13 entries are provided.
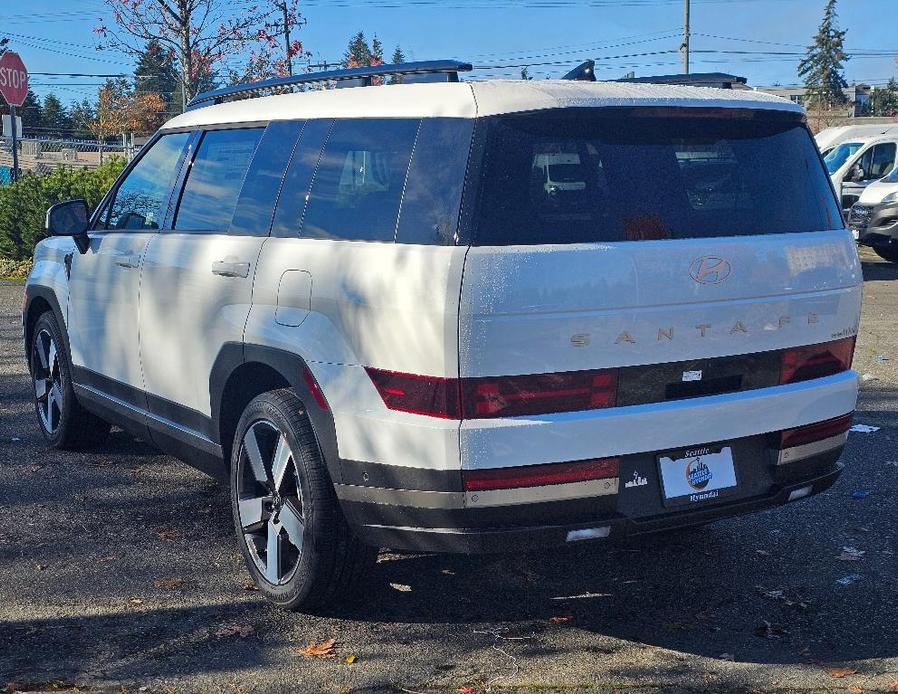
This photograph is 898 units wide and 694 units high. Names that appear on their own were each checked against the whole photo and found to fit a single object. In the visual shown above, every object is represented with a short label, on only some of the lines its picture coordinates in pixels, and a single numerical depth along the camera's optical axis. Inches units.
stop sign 644.1
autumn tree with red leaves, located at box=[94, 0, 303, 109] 783.7
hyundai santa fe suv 144.3
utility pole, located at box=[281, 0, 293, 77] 870.8
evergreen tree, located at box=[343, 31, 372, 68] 5034.5
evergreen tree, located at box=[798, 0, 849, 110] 4301.2
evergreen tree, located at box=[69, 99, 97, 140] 3651.6
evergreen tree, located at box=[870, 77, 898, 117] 3963.6
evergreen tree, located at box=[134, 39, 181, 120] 3403.5
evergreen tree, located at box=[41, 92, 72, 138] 3974.7
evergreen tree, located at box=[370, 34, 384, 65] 5085.6
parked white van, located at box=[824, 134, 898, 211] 842.2
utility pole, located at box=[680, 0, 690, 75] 1723.7
